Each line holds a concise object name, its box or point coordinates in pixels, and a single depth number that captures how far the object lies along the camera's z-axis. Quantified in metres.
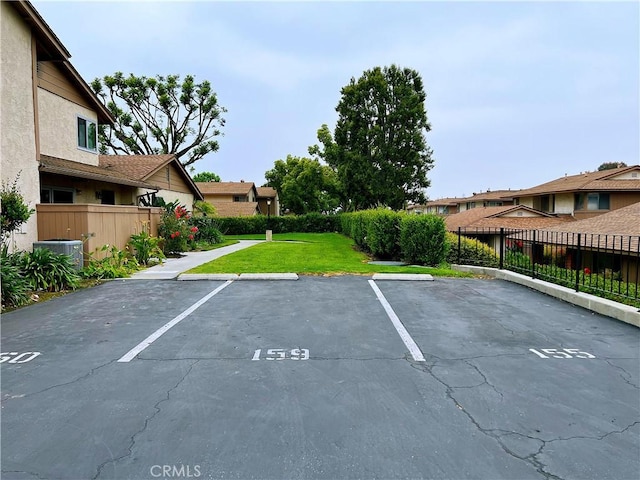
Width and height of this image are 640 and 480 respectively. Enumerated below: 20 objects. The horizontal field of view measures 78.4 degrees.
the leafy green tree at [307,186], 46.47
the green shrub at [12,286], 7.18
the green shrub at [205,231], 20.90
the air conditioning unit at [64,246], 9.74
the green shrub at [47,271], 8.55
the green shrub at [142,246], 13.07
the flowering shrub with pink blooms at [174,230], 16.05
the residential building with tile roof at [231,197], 43.47
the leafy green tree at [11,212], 8.04
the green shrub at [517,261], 10.31
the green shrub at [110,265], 10.38
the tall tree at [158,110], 39.44
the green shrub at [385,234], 15.01
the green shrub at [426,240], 12.85
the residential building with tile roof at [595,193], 29.05
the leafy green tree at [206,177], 80.56
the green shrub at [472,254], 12.85
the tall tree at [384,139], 35.19
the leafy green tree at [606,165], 64.50
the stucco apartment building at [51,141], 9.98
